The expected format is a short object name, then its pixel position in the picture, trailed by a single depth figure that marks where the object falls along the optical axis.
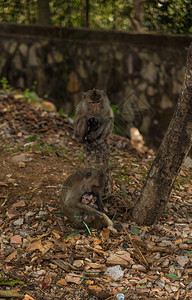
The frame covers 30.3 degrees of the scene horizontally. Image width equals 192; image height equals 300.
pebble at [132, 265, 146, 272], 3.63
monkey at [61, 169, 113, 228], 3.99
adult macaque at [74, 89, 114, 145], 4.07
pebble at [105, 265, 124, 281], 3.54
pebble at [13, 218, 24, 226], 4.22
